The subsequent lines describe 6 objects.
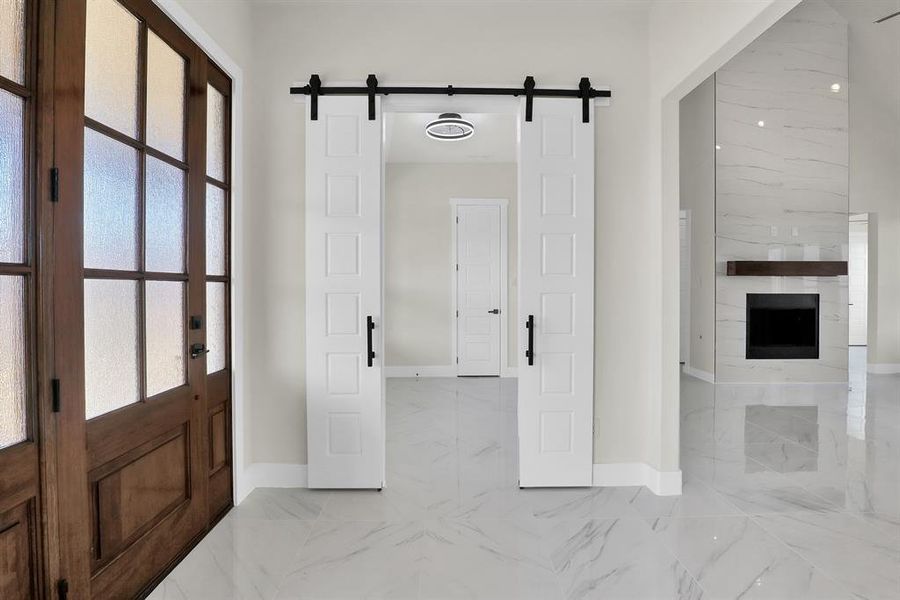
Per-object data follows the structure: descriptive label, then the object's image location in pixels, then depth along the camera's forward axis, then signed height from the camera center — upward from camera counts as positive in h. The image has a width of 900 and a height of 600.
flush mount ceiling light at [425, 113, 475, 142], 4.60 +1.63
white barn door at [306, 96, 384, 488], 2.96 -0.01
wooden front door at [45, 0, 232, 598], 1.61 +0.00
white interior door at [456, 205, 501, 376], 6.79 +0.05
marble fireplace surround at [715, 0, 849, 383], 6.03 +1.46
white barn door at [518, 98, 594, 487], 2.99 +0.00
